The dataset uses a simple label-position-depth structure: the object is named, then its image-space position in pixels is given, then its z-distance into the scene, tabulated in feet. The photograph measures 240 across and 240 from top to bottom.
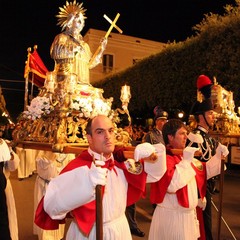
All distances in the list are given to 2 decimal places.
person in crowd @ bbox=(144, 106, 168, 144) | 18.15
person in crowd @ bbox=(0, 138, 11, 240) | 9.00
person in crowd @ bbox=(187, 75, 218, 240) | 12.96
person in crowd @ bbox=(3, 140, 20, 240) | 12.69
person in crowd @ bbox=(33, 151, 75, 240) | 14.34
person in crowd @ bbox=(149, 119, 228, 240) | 9.98
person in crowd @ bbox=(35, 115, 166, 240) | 7.14
